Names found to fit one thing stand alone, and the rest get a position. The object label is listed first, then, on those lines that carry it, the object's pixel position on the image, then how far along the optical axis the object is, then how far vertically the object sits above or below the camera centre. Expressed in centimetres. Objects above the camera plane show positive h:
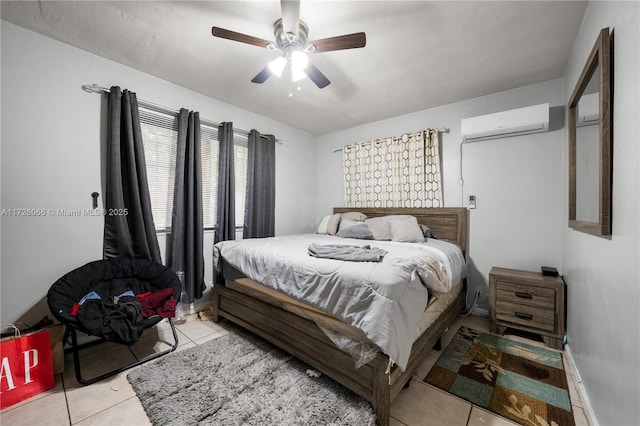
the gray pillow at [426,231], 302 -21
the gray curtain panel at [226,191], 297 +27
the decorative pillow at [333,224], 347 -14
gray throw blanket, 168 -28
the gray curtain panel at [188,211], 262 +2
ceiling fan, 151 +112
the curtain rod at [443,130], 309 +103
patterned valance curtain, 316 +58
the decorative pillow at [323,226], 355 -18
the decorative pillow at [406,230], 276 -18
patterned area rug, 145 -112
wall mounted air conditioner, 242 +92
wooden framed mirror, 120 +41
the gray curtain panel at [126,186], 219 +24
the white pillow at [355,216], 349 -3
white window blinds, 256 +56
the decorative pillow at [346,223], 325 -12
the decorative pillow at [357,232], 302 -22
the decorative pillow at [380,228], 300 -17
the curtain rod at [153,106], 216 +106
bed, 135 -85
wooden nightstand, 214 -79
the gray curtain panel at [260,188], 329 +34
